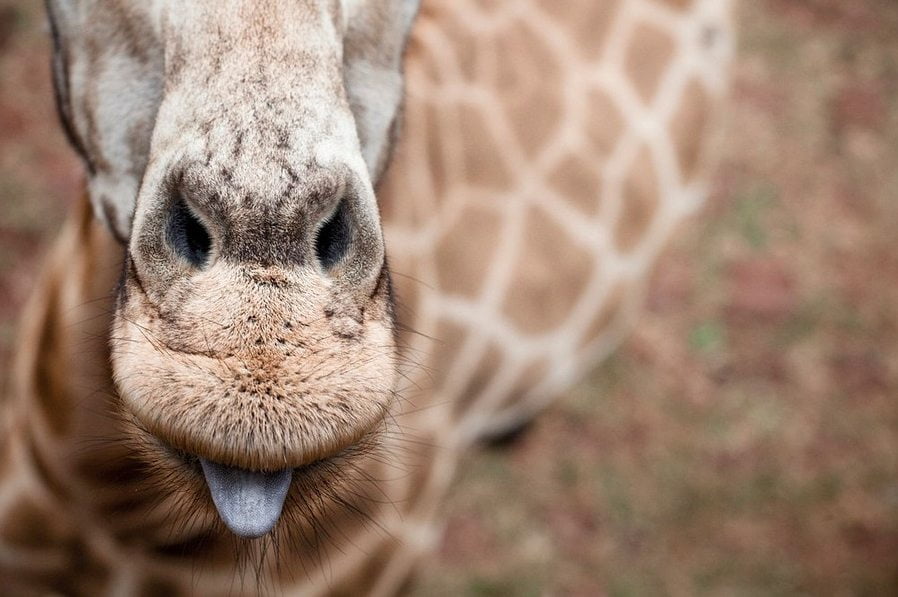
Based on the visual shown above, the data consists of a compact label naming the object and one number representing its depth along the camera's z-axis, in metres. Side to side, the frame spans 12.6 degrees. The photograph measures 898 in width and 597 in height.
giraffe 1.98
